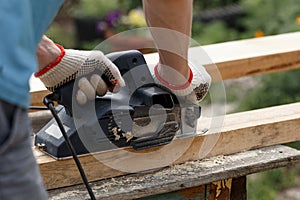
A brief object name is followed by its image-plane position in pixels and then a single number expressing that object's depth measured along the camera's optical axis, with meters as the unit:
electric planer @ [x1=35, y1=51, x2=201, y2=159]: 2.54
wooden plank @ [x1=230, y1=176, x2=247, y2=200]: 2.68
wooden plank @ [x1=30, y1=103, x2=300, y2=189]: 2.54
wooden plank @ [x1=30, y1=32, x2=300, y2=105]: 2.96
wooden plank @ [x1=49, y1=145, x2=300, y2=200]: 2.52
